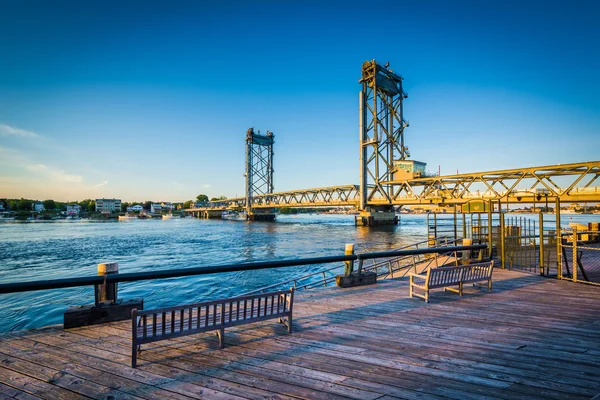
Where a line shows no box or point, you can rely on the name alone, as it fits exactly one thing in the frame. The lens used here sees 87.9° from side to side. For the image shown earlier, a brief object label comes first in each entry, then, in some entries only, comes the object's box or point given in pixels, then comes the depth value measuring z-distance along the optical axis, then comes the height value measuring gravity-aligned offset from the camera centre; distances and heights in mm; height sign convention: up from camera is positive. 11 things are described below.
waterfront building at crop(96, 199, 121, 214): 157250 +2266
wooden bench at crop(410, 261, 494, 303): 6070 -1396
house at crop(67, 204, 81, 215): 131500 -220
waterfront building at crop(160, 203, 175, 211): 189750 +842
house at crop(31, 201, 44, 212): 138500 +1622
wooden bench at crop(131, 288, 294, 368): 3449 -1442
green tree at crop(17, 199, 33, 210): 133875 +1957
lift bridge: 35469 +4590
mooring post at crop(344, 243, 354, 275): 7453 -1324
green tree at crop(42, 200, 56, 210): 150575 +2680
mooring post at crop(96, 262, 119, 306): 4910 -1304
